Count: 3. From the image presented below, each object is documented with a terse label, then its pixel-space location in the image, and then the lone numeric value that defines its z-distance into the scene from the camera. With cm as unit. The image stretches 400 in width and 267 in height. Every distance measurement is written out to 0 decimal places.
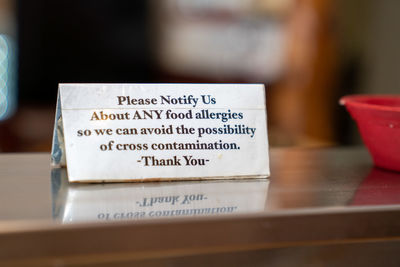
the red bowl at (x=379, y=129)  59
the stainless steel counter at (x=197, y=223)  47
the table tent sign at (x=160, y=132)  54
